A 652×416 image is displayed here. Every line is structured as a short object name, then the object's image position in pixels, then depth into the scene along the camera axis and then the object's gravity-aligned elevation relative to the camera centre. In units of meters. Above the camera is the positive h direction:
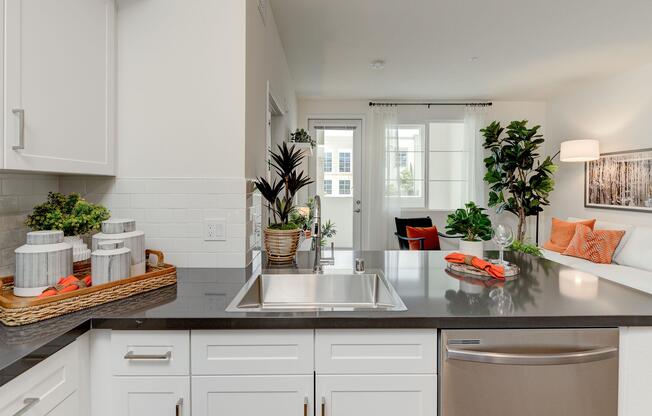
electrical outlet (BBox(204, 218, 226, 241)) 1.75 -0.11
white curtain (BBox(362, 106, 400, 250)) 5.68 +0.32
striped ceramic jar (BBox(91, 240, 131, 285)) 1.27 -0.20
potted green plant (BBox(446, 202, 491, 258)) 1.91 -0.12
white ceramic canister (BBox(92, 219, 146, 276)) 1.38 -0.12
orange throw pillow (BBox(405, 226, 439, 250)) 4.60 -0.37
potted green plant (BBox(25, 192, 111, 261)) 1.36 -0.06
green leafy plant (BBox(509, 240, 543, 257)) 3.74 -0.41
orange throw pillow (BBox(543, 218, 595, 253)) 4.38 -0.31
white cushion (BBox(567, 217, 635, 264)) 3.85 -0.22
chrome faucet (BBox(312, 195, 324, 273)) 1.73 -0.12
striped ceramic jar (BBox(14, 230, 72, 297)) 1.14 -0.18
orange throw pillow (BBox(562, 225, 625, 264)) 3.79 -0.37
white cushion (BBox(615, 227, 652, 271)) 3.54 -0.40
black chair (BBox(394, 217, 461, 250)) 4.78 -0.27
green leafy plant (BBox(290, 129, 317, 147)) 3.73 +0.64
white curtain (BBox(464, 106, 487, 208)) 5.72 +0.81
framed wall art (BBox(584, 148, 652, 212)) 4.12 +0.30
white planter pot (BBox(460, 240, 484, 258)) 1.91 -0.21
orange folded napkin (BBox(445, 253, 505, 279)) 1.53 -0.24
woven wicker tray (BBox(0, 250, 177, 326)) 1.01 -0.28
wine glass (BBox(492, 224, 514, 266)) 1.76 -0.14
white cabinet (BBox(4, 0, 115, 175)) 1.12 +0.39
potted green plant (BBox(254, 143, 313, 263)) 1.86 -0.11
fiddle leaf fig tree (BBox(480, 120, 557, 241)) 5.13 +0.47
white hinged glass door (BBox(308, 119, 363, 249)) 5.74 +0.42
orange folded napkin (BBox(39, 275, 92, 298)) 1.12 -0.25
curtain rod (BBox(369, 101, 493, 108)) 5.70 +1.49
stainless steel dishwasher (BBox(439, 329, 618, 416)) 1.09 -0.47
